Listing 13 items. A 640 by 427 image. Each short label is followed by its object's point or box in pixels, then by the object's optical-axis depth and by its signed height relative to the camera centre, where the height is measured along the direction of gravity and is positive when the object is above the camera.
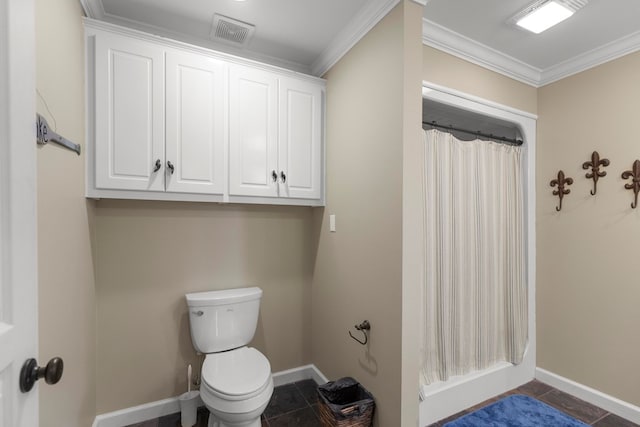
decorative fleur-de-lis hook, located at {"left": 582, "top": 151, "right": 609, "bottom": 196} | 2.11 +0.30
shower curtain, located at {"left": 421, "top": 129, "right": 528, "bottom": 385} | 2.01 -0.33
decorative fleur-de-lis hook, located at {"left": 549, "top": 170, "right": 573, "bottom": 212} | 2.29 +0.21
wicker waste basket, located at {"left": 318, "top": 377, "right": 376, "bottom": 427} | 1.62 -1.09
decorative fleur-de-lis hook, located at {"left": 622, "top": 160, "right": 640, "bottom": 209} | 1.95 +0.19
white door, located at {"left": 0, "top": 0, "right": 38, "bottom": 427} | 0.64 +0.01
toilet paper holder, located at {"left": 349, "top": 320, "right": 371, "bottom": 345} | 1.78 -0.68
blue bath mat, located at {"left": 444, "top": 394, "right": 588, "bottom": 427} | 1.88 -1.32
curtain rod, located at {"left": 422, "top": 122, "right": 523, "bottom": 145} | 2.07 +0.58
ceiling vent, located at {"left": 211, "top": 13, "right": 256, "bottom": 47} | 1.88 +1.18
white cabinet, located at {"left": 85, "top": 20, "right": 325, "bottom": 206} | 1.65 +0.54
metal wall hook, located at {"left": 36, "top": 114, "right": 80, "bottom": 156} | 1.04 +0.29
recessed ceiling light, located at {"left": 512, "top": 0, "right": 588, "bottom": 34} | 1.65 +1.12
